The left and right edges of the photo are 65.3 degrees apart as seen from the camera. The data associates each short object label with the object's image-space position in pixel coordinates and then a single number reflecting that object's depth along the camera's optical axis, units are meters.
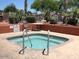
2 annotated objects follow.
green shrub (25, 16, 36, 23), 6.32
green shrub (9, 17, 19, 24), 5.73
